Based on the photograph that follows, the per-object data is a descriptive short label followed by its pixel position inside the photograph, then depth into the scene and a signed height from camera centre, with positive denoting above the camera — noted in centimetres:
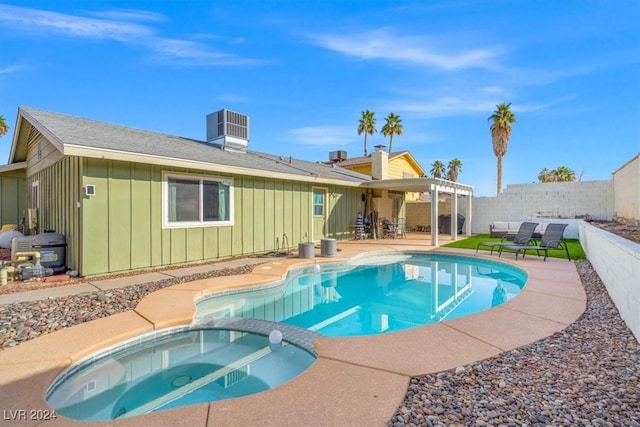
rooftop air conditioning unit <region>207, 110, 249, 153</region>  1175 +306
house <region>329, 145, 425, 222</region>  1559 +261
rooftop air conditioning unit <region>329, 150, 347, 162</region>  2228 +394
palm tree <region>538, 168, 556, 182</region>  3643 +439
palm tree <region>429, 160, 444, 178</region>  3916 +535
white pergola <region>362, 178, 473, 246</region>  1255 +109
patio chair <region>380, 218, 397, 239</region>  1534 -87
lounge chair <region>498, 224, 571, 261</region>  873 -81
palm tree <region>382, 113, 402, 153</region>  2975 +810
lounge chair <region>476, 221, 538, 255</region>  991 -69
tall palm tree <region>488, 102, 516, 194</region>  2165 +578
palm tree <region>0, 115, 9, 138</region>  2211 +588
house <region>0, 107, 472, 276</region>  649 +49
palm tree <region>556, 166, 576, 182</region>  3484 +411
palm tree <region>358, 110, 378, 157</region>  3092 +865
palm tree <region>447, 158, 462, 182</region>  3756 +515
